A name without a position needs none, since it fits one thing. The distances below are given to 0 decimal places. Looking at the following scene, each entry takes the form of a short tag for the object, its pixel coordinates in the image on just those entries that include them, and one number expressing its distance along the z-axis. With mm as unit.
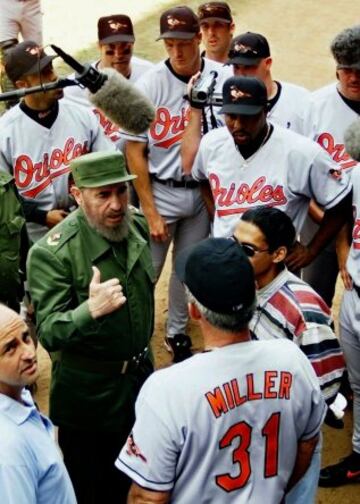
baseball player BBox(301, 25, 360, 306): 4961
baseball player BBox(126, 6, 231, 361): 5520
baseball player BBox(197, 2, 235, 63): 6430
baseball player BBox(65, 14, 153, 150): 5965
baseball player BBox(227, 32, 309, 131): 5281
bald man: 2725
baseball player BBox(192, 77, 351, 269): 4531
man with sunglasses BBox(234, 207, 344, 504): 3602
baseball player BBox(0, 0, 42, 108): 8781
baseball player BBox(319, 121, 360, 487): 4449
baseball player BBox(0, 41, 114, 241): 5055
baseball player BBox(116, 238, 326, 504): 2787
